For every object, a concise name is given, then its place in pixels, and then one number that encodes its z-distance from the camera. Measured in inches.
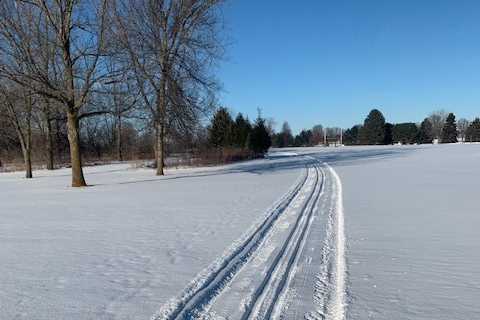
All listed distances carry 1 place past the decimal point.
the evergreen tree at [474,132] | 3503.9
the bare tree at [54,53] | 548.4
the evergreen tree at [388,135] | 3708.2
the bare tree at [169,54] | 693.9
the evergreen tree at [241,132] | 1544.0
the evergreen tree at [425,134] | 3902.6
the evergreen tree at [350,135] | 4716.5
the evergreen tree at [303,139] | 4862.2
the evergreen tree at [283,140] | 4595.5
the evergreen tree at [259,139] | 1640.0
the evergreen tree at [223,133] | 1488.2
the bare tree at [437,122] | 4701.8
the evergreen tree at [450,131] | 3722.9
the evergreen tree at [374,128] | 3634.4
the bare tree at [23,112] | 905.5
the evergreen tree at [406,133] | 3902.6
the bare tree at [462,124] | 5313.0
